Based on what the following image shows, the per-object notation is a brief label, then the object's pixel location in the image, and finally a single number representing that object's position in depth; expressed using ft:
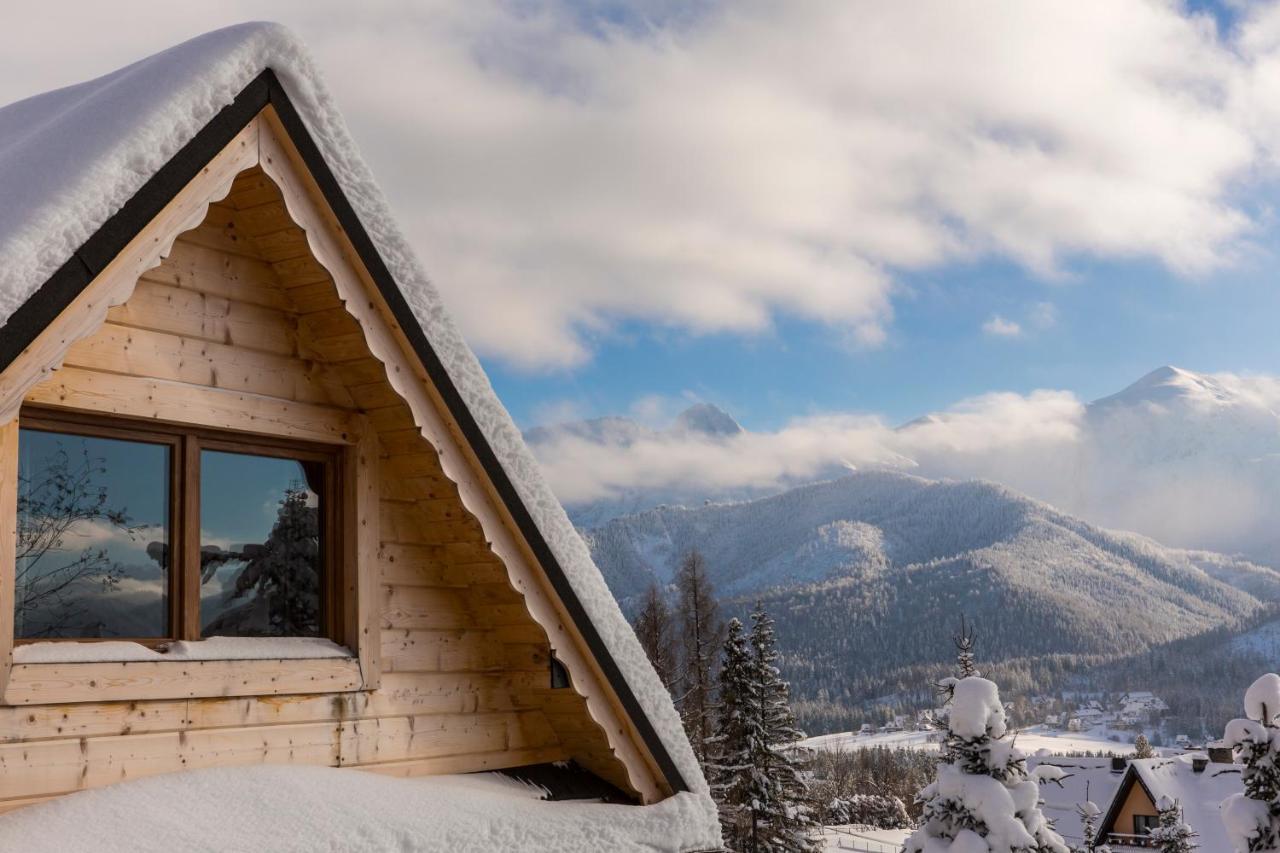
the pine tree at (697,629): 133.18
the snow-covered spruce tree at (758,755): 113.29
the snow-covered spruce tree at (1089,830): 112.00
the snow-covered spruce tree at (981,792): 45.73
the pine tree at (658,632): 131.64
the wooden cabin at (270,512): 14.29
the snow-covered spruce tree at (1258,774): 53.26
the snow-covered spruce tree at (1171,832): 86.12
